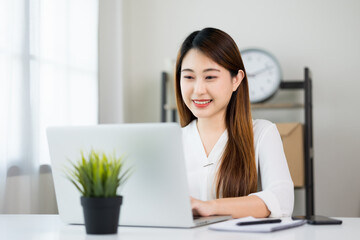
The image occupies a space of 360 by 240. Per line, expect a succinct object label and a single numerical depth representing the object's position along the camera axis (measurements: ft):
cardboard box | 11.02
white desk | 5.60
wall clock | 11.37
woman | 7.63
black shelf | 10.94
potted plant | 5.64
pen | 5.97
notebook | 5.75
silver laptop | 5.87
